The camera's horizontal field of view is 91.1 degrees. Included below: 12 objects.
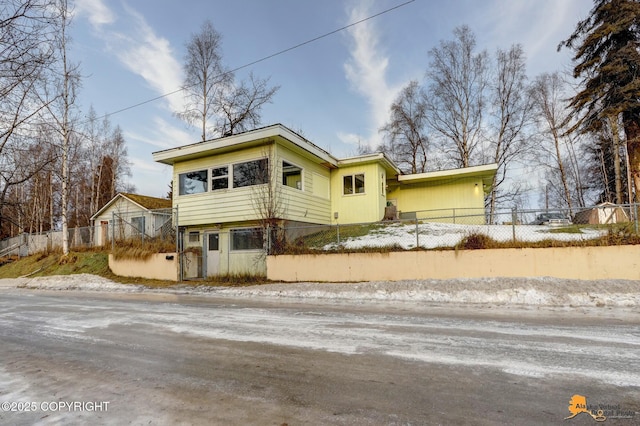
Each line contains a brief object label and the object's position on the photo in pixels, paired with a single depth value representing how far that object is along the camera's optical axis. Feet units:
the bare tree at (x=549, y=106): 80.35
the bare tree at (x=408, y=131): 91.66
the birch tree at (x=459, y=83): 78.33
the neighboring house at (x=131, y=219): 51.34
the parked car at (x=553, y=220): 50.35
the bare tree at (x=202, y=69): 70.38
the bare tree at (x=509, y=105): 76.54
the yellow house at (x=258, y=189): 41.60
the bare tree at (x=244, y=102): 73.00
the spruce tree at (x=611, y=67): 55.57
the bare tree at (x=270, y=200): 38.68
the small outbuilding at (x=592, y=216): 52.39
